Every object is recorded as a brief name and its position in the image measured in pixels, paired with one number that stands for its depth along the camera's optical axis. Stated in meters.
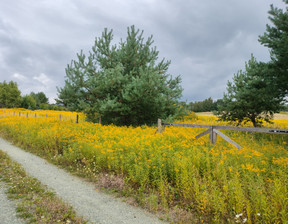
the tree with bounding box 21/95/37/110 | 54.34
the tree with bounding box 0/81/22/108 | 45.76
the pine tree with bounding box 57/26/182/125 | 11.27
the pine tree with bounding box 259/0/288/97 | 7.58
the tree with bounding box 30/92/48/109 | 78.59
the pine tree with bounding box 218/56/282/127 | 8.74
